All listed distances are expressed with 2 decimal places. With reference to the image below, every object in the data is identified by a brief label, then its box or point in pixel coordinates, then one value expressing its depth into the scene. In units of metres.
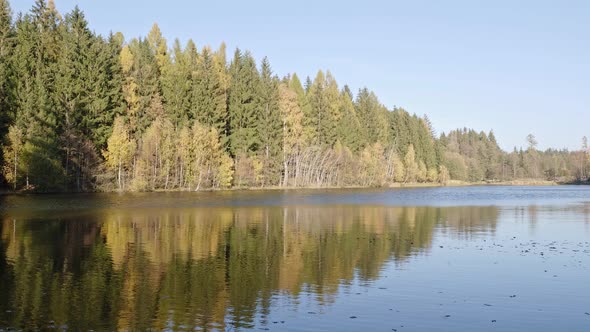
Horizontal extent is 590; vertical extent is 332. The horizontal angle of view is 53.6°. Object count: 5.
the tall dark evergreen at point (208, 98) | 105.75
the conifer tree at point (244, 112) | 112.94
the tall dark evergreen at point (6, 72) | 74.69
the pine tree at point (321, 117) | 130.88
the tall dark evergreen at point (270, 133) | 115.00
